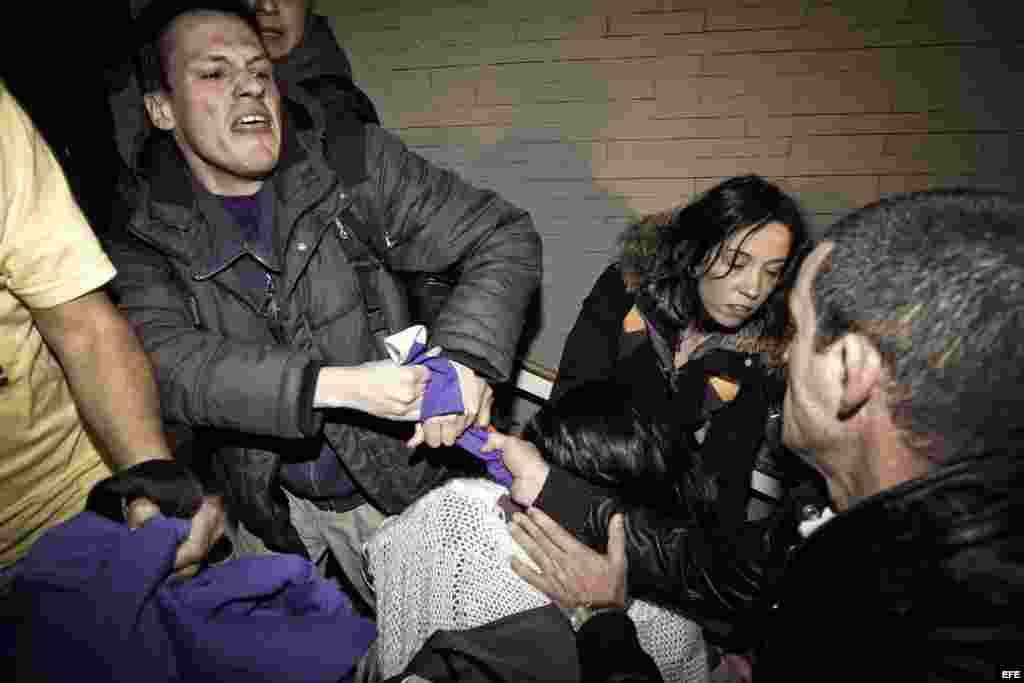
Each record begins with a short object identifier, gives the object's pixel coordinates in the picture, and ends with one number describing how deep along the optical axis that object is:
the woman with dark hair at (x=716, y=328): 1.05
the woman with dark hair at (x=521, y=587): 0.58
